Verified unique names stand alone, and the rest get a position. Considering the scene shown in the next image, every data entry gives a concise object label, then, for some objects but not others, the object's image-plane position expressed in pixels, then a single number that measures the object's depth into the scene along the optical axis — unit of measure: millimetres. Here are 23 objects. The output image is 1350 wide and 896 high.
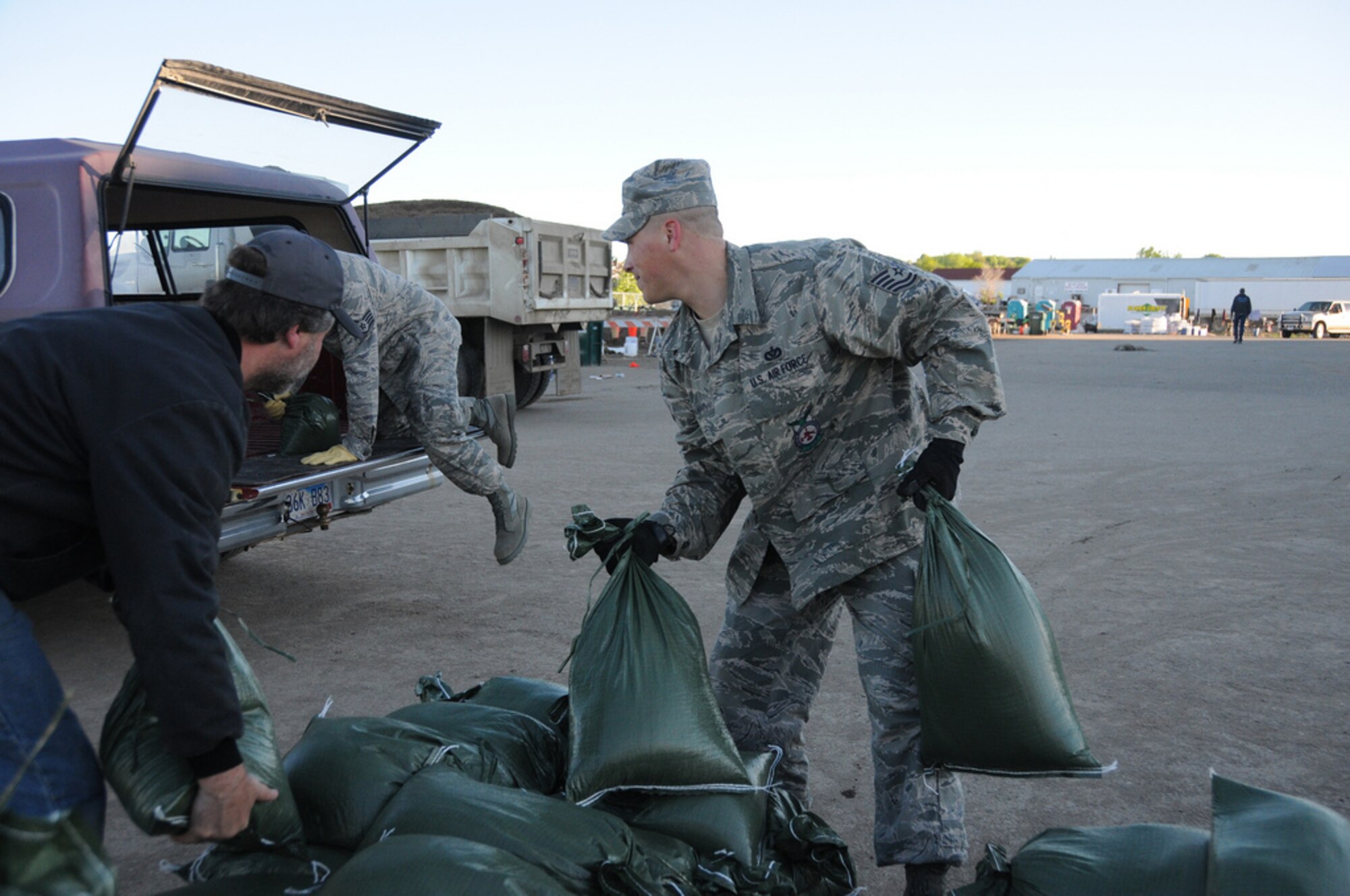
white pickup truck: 39469
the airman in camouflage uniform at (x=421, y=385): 5047
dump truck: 10789
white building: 62875
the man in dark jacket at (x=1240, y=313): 33250
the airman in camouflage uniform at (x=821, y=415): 2547
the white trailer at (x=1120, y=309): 48884
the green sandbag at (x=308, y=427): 5238
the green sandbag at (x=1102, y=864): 2008
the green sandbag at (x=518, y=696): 2893
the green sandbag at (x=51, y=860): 1552
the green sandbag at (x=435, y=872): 1758
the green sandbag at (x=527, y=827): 1999
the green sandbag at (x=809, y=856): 2414
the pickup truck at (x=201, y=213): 4215
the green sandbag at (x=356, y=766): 2232
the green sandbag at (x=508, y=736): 2562
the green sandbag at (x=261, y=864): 2068
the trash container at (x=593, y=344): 19516
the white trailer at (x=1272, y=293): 62219
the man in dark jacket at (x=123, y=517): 1603
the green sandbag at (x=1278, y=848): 1844
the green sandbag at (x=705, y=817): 2324
